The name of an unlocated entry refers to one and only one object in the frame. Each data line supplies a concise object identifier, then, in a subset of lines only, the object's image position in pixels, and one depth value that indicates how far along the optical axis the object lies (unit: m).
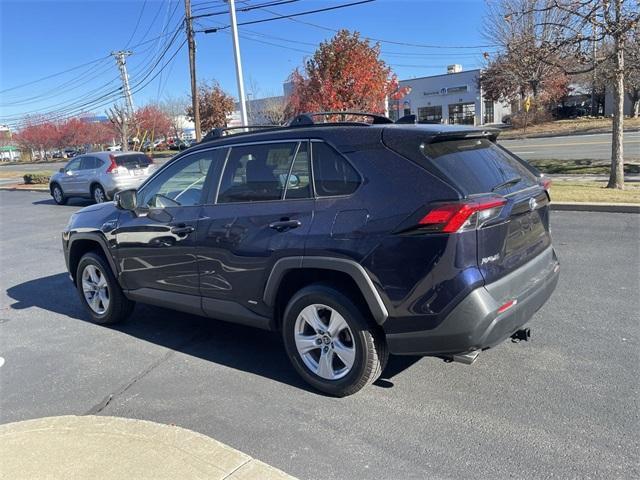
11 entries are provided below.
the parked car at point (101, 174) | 16.31
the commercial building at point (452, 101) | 63.59
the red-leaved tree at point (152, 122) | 57.97
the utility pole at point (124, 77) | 42.09
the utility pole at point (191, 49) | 23.30
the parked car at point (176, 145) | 59.48
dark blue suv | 3.08
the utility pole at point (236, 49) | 18.12
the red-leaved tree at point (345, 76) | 16.48
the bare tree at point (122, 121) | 35.71
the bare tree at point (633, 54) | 11.68
